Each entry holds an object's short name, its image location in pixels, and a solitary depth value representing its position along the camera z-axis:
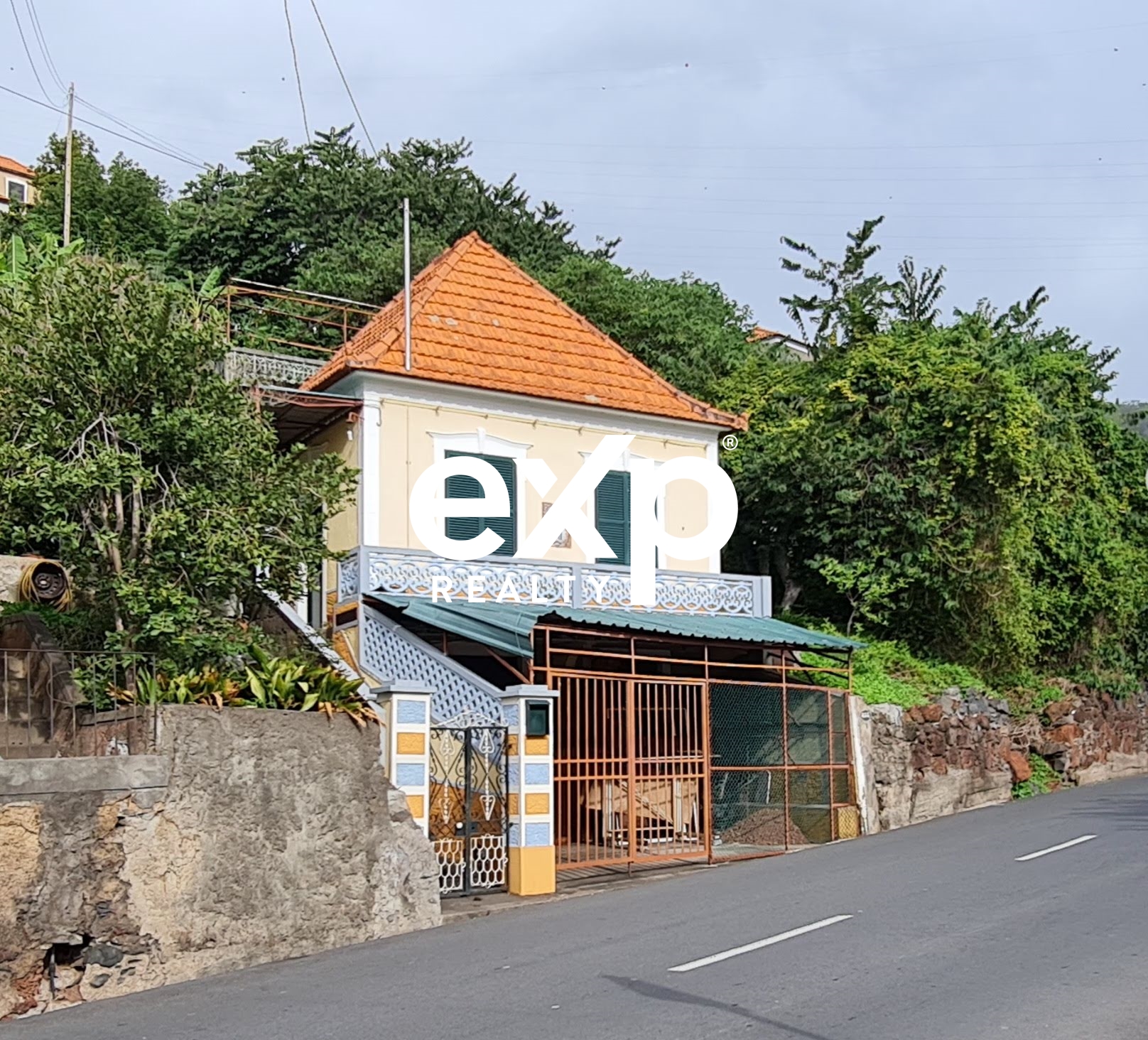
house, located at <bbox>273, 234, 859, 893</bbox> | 14.99
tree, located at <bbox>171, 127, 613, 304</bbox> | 35.53
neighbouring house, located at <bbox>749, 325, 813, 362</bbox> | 39.71
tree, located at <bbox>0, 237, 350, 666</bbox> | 12.91
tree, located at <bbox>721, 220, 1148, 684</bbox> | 25.48
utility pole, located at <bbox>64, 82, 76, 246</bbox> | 21.03
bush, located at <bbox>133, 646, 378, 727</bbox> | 11.80
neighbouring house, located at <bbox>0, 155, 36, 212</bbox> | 76.95
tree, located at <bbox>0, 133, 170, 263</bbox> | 37.44
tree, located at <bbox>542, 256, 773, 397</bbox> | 32.06
